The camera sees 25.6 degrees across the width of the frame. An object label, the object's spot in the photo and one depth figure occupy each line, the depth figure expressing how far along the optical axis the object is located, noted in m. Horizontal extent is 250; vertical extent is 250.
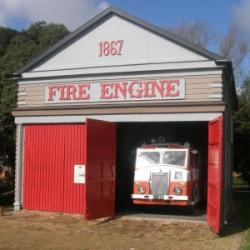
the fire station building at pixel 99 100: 16.47
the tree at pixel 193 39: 50.41
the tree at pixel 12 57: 21.44
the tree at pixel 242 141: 29.52
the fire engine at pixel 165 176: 17.09
